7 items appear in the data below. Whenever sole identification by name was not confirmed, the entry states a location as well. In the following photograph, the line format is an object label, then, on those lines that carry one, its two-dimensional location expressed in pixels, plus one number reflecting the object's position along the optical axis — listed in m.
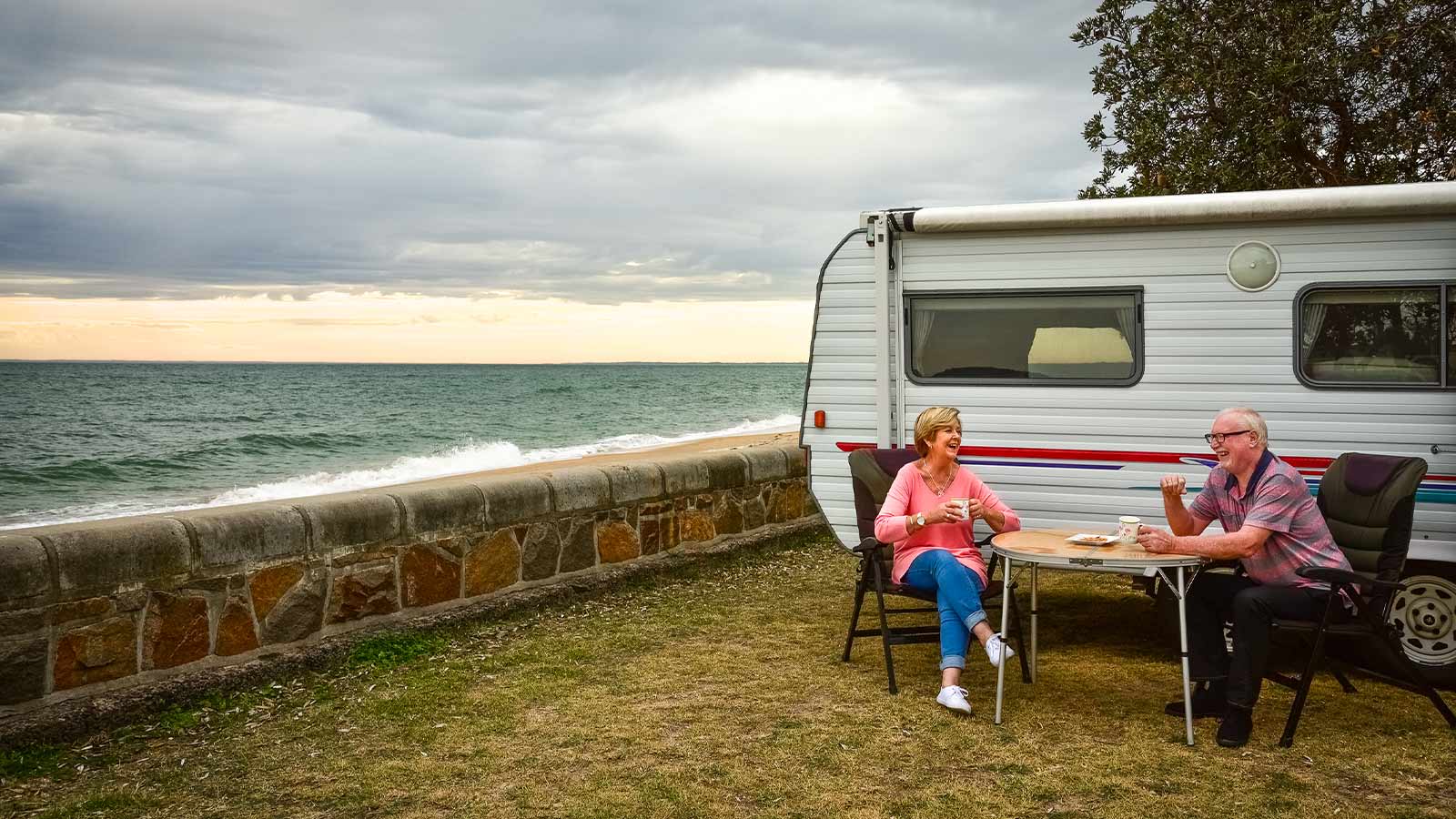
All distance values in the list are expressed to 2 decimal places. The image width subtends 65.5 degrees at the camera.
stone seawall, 4.16
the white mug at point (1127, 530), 4.45
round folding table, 4.25
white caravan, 4.93
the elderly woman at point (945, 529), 4.64
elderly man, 4.21
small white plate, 4.54
